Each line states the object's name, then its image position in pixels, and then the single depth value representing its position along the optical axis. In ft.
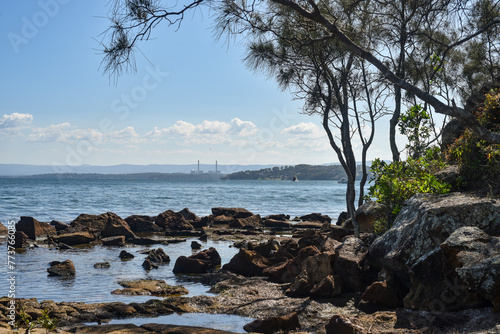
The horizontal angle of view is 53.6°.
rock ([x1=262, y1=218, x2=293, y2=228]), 88.84
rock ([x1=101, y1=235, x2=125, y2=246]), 63.36
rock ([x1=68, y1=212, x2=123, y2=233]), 73.82
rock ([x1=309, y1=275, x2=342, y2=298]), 29.71
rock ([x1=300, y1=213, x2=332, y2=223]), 98.75
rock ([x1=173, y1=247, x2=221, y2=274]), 42.47
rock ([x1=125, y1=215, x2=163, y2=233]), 81.04
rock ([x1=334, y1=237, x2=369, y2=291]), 30.35
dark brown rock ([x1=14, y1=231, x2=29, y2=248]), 60.13
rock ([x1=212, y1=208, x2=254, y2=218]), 96.73
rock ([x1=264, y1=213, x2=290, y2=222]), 99.22
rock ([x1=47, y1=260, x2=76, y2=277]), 41.06
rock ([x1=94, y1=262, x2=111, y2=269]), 45.70
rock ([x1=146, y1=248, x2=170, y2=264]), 48.14
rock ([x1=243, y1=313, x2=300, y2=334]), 23.61
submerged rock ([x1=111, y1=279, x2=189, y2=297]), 33.99
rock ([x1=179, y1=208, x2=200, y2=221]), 94.38
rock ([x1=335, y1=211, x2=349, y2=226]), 84.94
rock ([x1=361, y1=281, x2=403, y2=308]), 25.75
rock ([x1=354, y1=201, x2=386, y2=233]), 43.46
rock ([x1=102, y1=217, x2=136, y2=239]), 68.80
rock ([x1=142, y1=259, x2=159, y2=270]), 44.78
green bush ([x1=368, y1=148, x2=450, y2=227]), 32.71
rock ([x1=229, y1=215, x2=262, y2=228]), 86.80
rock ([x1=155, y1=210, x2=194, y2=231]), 83.05
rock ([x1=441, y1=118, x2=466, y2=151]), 37.56
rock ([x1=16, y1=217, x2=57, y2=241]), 67.00
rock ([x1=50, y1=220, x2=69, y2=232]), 76.89
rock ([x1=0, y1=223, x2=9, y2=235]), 71.62
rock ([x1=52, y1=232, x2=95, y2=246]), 63.94
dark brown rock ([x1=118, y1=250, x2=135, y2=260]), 51.33
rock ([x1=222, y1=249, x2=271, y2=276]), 39.99
